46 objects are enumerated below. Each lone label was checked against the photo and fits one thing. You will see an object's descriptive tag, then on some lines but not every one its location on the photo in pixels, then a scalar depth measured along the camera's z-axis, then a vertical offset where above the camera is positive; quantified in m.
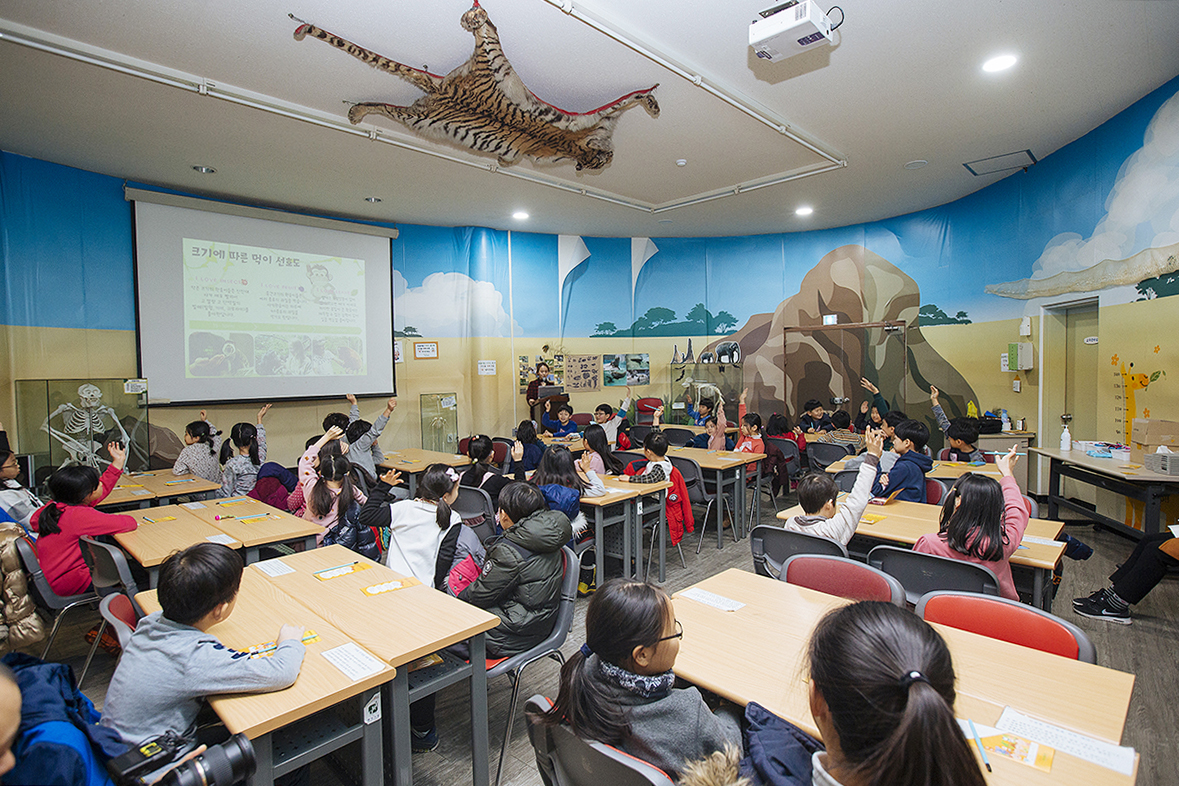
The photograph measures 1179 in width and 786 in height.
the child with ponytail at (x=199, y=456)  5.29 -0.75
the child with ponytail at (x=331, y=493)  3.66 -0.78
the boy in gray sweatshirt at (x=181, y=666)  1.55 -0.82
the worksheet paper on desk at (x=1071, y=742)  1.25 -0.88
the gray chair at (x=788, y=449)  6.56 -0.91
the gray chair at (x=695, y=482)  5.30 -1.05
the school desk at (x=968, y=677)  1.37 -0.89
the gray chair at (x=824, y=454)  6.34 -0.96
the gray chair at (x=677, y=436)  7.83 -0.89
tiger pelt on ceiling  3.80 +2.16
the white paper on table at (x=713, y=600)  2.13 -0.89
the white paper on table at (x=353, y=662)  1.68 -0.90
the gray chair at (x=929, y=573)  2.36 -0.90
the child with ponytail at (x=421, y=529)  2.82 -0.78
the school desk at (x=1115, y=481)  4.15 -0.92
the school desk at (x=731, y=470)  5.24 -0.96
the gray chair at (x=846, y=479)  4.65 -0.91
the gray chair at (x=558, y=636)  2.37 -1.21
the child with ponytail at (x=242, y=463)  4.75 -0.76
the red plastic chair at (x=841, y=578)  2.17 -0.85
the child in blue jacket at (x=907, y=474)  4.00 -0.75
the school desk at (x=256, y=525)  3.17 -0.92
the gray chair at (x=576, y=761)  1.17 -0.87
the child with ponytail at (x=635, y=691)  1.31 -0.77
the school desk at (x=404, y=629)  1.87 -0.90
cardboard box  4.39 -0.52
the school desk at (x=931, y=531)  2.63 -0.90
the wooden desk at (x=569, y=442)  6.53 -0.84
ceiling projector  3.02 +1.93
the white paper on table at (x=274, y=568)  2.56 -0.90
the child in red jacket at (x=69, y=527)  3.07 -0.83
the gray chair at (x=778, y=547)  2.75 -0.91
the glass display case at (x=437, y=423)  8.30 -0.72
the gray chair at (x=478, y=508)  3.92 -0.99
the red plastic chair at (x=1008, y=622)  1.75 -0.86
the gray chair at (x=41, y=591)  2.97 -1.15
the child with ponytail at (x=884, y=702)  0.84 -0.55
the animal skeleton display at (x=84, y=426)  5.27 -0.46
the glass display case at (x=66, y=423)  5.24 -0.43
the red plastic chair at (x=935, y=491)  4.17 -0.91
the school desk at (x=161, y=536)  2.89 -0.91
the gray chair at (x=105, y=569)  2.87 -1.03
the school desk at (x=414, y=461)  6.00 -0.97
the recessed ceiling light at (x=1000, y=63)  4.05 +2.26
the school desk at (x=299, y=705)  1.52 -0.91
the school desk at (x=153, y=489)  4.41 -0.94
